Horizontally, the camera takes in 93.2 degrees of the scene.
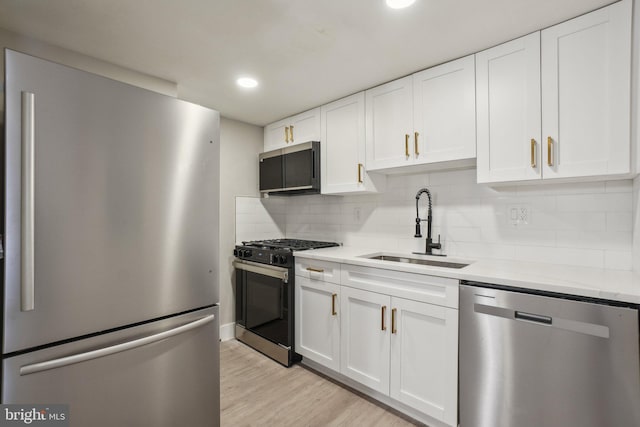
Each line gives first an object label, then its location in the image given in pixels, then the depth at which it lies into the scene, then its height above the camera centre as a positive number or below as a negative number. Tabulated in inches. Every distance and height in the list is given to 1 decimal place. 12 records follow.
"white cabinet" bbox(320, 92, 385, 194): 98.8 +22.1
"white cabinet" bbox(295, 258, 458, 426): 66.5 -30.7
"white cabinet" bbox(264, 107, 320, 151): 113.3 +33.6
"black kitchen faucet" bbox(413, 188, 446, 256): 90.4 -6.4
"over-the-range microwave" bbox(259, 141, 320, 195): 110.3 +17.0
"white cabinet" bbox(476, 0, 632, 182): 57.6 +23.6
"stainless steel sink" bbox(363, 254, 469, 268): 84.8 -14.5
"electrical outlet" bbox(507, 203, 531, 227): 77.2 -0.5
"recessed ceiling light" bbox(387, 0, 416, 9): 56.9 +39.9
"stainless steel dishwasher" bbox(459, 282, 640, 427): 48.2 -26.2
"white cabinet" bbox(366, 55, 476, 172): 76.4 +26.2
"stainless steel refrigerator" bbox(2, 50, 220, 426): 39.3 -5.5
